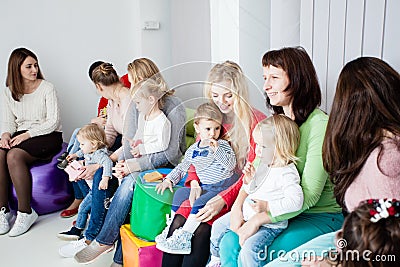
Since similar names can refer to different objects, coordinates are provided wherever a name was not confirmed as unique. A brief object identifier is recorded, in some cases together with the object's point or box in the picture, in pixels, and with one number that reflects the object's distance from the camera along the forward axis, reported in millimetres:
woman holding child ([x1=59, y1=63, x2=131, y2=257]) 2629
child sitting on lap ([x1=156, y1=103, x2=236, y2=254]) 1696
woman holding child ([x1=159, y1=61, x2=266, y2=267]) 1644
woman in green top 1683
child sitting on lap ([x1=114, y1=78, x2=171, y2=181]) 1896
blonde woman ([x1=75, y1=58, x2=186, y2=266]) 1846
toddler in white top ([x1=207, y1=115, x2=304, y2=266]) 1662
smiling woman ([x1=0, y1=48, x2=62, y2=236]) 3174
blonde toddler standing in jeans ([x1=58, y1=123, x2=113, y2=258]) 2820
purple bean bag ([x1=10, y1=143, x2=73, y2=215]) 3238
